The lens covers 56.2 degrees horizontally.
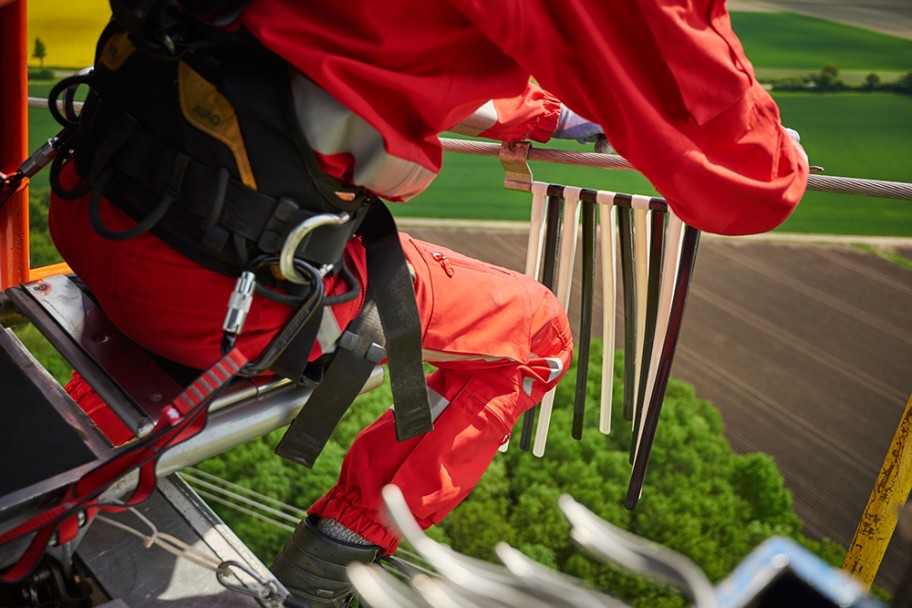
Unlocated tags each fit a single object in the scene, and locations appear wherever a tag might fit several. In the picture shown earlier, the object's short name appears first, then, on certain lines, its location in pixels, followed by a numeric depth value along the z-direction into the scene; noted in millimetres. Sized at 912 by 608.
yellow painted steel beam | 2189
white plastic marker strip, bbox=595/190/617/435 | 2745
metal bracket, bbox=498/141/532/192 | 2545
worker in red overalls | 1323
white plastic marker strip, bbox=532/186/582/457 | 2797
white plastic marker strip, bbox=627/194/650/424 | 2689
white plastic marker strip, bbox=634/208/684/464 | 2646
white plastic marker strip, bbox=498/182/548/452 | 2844
